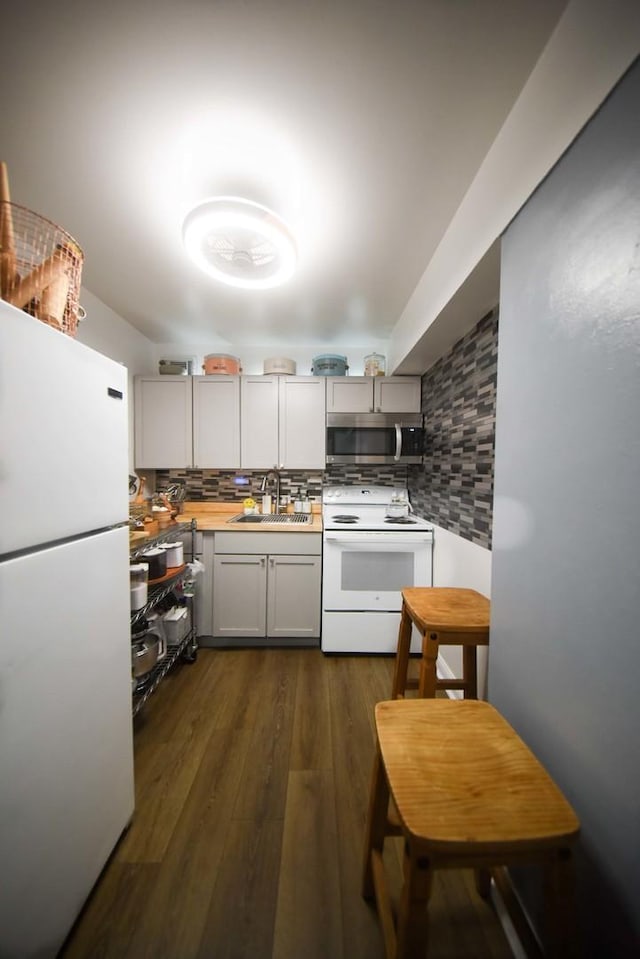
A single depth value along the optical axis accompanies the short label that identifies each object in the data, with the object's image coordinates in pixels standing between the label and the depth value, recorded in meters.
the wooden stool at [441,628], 1.07
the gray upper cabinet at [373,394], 2.53
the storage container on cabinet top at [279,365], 2.52
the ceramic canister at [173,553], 1.71
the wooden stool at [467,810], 0.50
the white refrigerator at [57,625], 0.62
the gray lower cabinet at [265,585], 2.11
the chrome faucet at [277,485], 2.72
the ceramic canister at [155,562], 1.55
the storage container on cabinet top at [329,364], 2.55
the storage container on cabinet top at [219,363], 2.54
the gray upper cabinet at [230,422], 2.53
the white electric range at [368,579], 2.02
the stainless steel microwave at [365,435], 2.44
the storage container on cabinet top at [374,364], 2.56
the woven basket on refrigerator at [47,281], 0.69
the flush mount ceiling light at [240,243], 1.13
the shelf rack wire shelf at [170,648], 1.48
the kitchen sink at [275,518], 2.43
